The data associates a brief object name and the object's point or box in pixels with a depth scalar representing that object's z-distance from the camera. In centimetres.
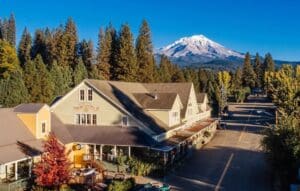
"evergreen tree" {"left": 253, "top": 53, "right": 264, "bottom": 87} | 14600
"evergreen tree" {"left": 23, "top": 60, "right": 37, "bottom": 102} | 5997
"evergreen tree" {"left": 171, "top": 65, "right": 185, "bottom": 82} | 10094
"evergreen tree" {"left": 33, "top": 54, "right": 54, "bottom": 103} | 6006
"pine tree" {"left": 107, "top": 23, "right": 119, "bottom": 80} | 7812
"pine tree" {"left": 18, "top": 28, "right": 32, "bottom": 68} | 9875
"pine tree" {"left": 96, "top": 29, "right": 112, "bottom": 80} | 7724
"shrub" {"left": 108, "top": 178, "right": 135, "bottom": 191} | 2661
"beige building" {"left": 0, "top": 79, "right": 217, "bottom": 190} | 3108
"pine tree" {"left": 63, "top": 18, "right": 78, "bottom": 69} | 8212
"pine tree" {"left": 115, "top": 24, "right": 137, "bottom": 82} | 7438
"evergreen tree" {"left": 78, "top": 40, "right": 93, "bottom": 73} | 8800
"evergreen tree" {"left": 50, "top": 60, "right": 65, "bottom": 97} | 6565
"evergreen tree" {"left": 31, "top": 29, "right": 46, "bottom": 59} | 9680
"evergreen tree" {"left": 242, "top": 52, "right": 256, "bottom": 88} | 14100
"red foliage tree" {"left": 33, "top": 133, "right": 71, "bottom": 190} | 2616
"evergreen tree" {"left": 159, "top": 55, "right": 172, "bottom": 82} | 9314
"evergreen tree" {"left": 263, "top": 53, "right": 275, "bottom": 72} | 13874
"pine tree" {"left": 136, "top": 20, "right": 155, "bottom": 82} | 7965
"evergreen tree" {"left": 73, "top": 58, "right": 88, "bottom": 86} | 7162
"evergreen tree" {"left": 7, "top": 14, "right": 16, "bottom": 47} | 11912
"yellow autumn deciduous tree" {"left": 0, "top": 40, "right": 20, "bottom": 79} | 7575
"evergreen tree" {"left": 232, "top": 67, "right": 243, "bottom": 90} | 13688
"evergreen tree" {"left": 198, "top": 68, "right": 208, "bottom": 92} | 11734
